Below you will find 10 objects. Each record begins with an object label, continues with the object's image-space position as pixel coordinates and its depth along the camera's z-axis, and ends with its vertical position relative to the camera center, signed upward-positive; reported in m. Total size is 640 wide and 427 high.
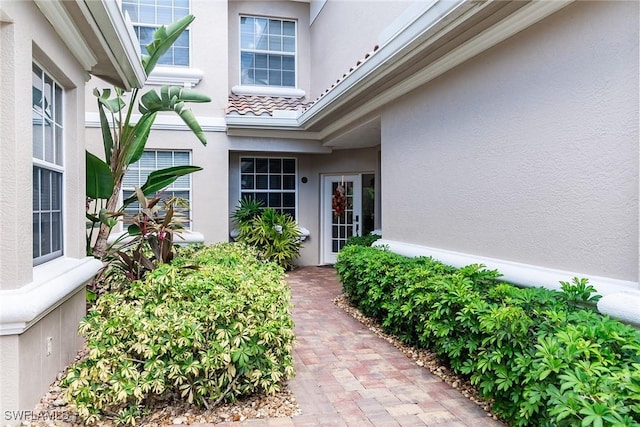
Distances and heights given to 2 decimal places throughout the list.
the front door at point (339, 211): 11.46 -0.12
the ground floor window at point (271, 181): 11.47 +0.69
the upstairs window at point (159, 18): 9.72 +4.32
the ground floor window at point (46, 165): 3.93 +0.40
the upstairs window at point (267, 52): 11.53 +4.25
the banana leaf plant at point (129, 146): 5.69 +0.88
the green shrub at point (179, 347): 3.32 -1.15
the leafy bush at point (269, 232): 10.30 -0.61
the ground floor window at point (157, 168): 9.64 +0.76
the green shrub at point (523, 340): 2.36 -0.99
